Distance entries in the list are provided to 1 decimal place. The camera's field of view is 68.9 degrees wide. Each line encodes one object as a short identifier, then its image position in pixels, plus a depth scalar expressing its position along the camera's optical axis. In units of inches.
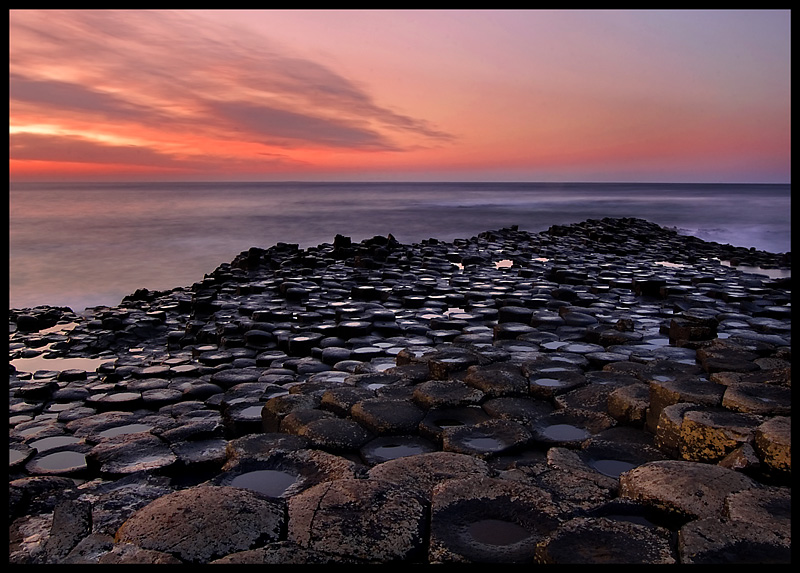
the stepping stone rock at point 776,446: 104.1
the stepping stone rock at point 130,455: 132.1
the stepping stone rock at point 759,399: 126.7
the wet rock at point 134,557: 80.1
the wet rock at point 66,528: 95.1
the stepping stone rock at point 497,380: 161.2
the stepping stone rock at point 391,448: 128.9
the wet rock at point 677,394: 137.2
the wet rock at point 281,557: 79.7
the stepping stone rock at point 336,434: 132.9
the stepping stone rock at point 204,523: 84.2
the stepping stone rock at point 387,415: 140.1
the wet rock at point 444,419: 138.9
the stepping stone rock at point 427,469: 108.2
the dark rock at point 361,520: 85.2
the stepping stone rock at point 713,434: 116.0
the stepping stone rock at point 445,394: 153.1
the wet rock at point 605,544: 80.0
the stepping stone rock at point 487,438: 129.3
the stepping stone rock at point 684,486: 92.9
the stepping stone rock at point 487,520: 85.7
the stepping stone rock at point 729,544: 78.3
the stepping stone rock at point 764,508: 84.6
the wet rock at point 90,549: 89.9
